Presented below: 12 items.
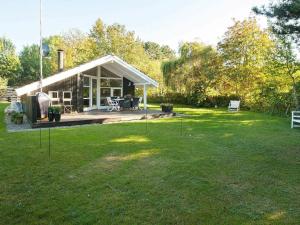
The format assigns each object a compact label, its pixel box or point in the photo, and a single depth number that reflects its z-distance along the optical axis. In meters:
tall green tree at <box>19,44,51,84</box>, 53.50
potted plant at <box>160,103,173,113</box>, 15.79
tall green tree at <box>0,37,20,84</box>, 47.41
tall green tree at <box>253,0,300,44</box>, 5.71
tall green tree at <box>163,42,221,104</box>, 23.06
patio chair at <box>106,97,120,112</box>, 16.71
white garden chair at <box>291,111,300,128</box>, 11.04
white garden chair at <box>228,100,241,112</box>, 19.68
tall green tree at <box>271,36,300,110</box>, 15.02
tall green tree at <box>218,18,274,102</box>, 20.95
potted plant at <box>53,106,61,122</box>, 11.05
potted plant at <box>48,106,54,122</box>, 11.01
